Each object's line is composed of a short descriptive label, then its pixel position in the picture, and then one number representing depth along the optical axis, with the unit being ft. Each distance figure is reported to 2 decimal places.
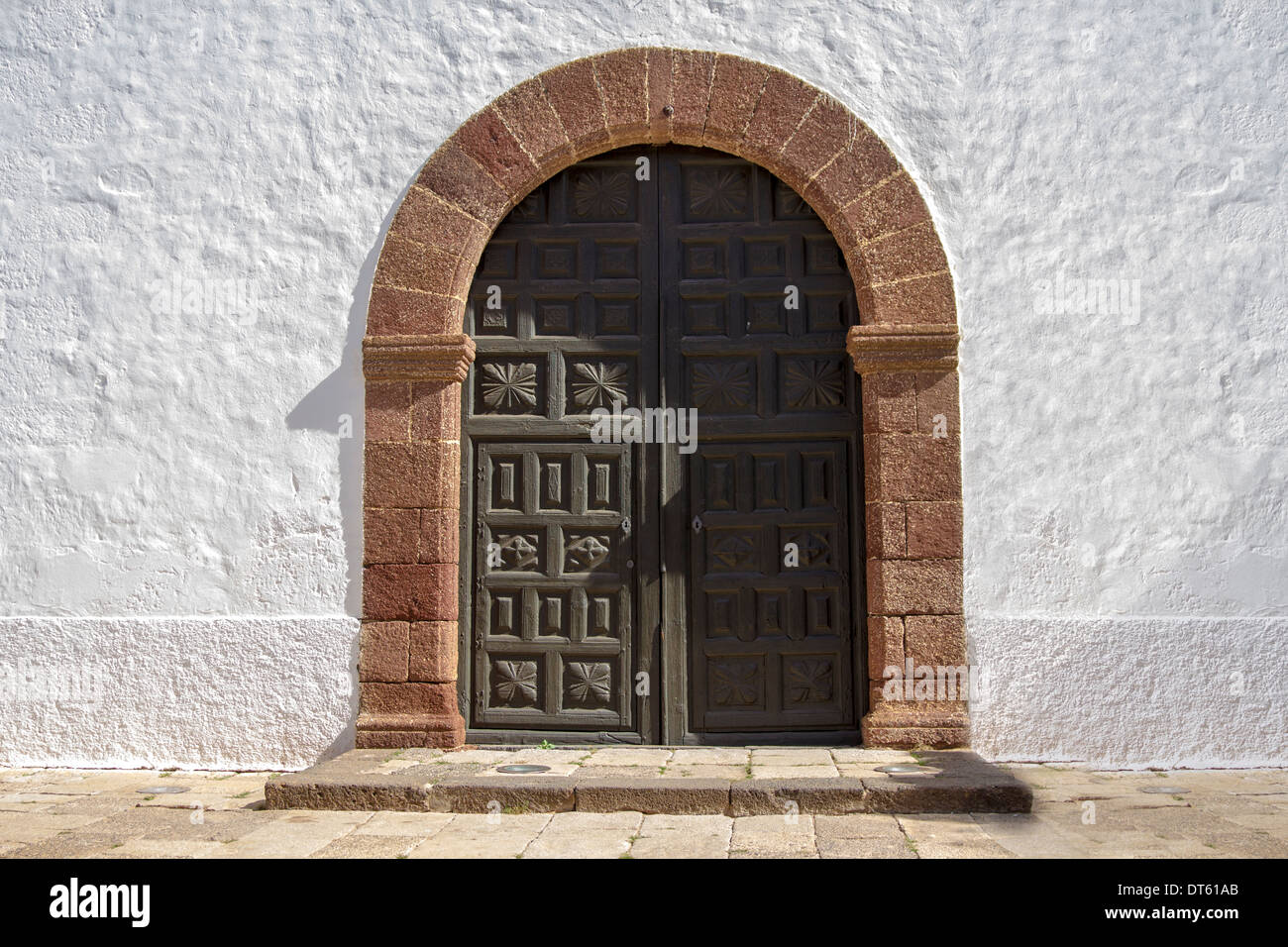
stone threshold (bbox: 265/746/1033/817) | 13.51
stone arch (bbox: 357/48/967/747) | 16.66
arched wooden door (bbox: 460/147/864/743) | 17.29
